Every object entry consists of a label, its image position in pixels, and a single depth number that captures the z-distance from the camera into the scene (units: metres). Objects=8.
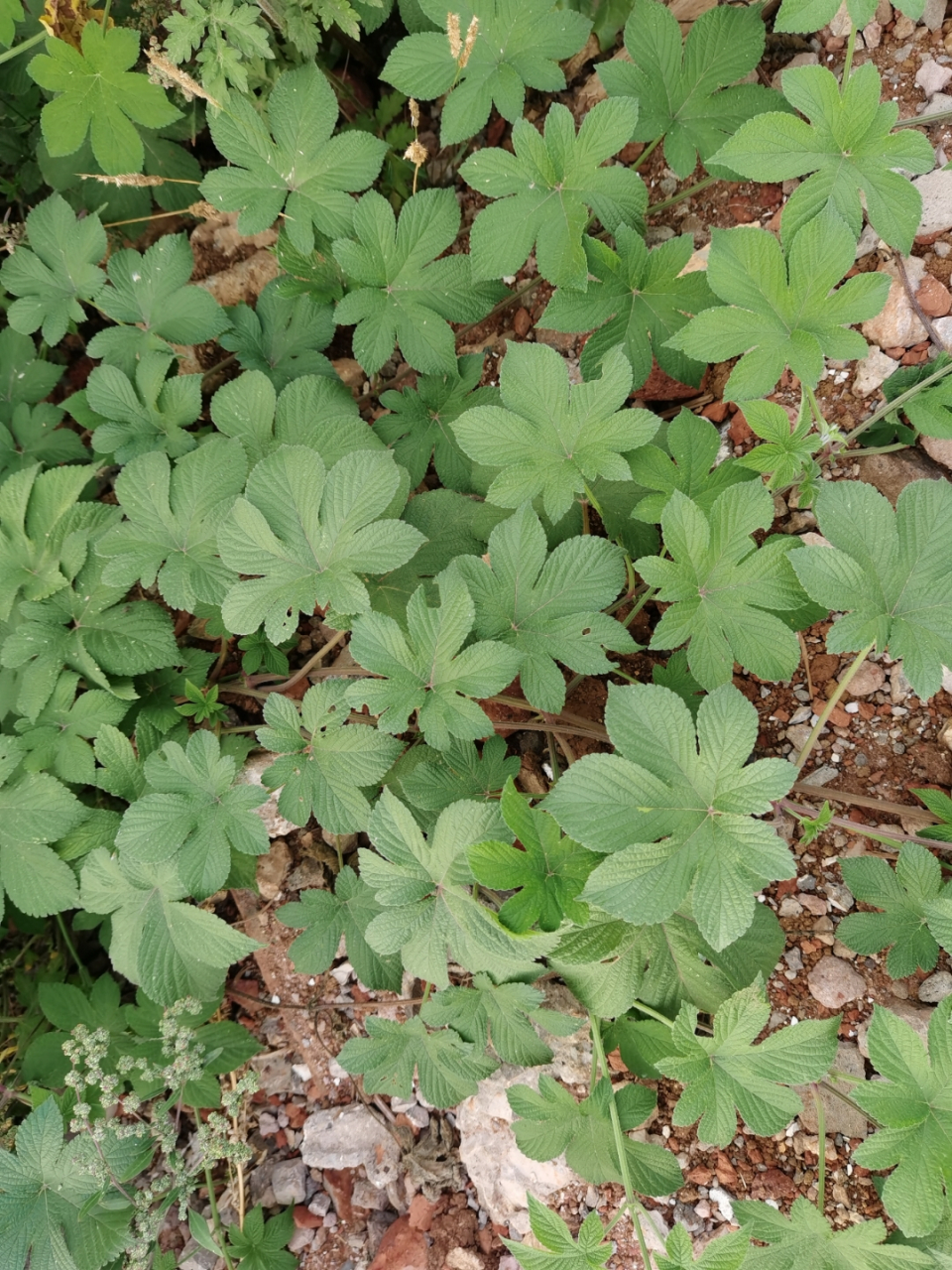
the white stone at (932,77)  0.60
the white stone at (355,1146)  0.68
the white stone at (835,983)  0.58
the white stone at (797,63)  0.64
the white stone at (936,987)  0.57
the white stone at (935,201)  0.59
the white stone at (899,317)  0.60
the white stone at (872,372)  0.60
